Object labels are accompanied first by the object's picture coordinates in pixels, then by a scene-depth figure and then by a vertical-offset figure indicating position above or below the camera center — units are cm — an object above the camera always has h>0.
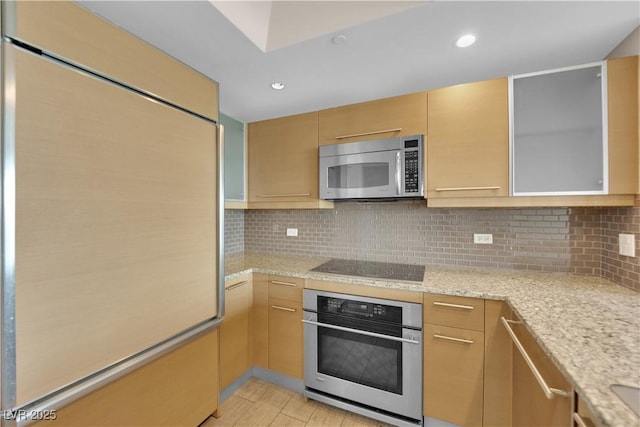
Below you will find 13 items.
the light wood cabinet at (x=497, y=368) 135 -82
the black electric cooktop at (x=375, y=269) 174 -42
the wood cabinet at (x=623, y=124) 133 +48
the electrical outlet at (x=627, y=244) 135 -16
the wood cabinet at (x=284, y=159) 216 +49
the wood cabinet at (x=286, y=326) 185 -83
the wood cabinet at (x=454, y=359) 141 -82
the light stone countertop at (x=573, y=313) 67 -42
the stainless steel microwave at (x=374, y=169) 177 +34
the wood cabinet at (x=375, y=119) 180 +72
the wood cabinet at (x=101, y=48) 77 +62
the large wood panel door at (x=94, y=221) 77 -2
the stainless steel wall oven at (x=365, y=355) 153 -91
